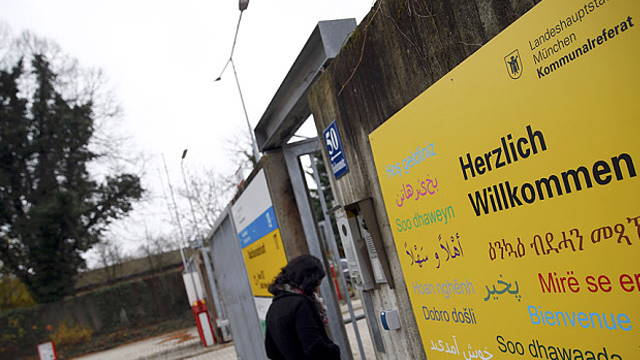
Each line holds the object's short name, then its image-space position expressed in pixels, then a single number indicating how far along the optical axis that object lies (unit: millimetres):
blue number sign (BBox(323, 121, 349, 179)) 4082
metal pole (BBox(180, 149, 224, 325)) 16516
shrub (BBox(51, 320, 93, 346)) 33406
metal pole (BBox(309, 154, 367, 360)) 5071
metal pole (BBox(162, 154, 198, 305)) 20781
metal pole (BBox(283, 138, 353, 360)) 5738
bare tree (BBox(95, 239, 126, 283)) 47066
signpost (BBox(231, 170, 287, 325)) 6113
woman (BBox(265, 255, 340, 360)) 4328
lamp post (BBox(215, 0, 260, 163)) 7824
